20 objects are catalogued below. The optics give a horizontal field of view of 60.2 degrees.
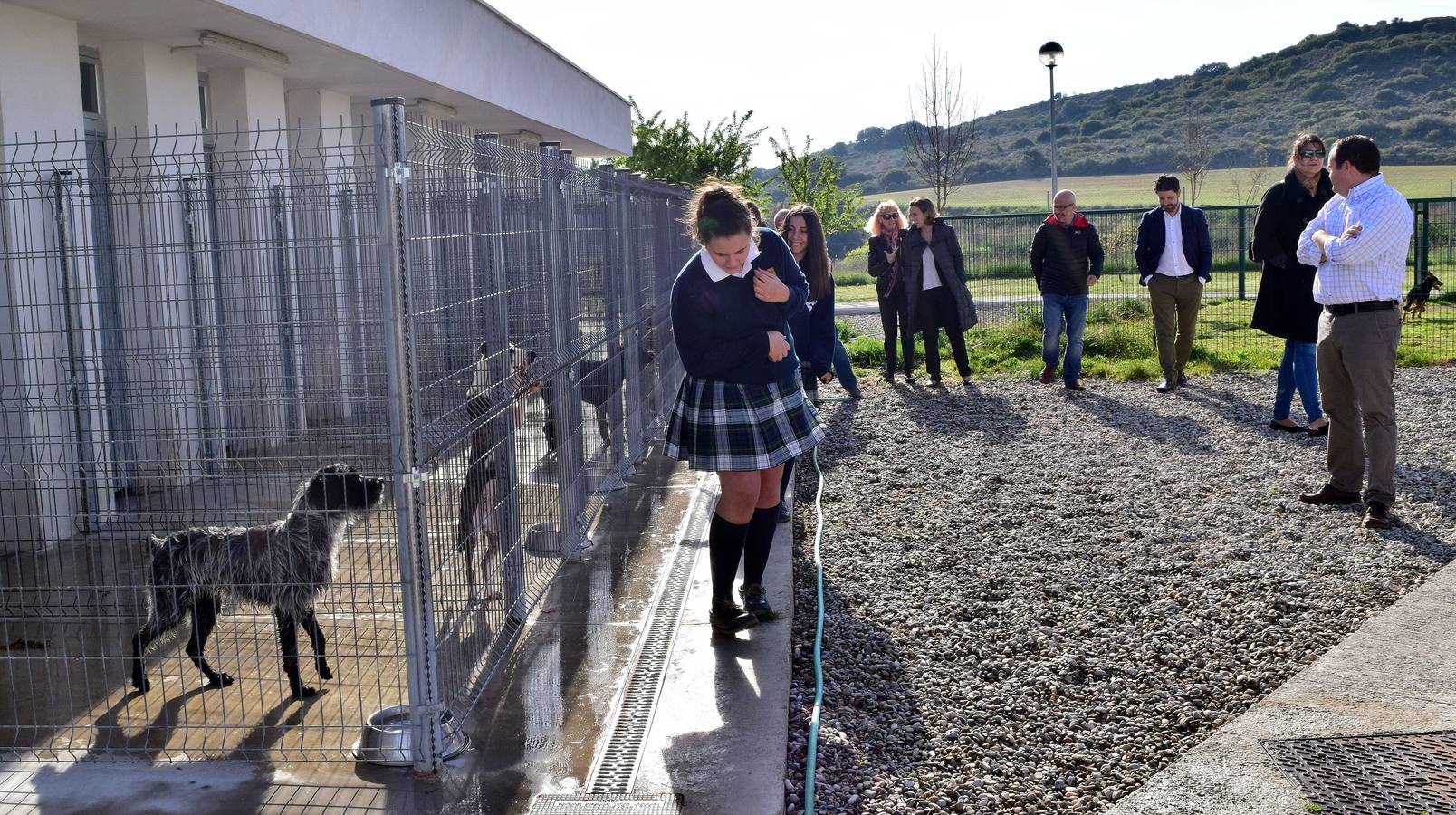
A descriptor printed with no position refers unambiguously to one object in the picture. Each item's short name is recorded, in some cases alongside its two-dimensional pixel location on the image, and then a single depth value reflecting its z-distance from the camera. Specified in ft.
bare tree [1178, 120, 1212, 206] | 156.25
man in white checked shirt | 22.24
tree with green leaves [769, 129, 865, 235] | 94.17
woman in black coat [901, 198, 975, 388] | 40.98
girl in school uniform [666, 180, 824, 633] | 16.75
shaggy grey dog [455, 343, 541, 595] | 14.93
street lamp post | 73.56
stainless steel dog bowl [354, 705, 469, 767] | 13.42
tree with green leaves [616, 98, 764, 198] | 98.78
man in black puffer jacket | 39.83
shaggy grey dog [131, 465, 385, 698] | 14.52
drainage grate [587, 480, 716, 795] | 13.20
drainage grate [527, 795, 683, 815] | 12.26
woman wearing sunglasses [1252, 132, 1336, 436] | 30.22
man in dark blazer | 37.99
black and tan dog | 53.98
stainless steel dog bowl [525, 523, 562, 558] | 20.38
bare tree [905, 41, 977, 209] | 92.38
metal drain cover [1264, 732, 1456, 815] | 12.25
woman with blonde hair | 41.47
